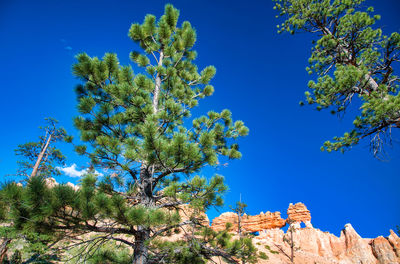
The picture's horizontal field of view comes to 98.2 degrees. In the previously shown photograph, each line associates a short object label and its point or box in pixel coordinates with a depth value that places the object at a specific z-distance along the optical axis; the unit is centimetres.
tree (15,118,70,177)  1063
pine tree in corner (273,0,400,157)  586
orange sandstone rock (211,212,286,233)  3947
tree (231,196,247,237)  1809
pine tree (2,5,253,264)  205
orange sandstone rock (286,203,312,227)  3807
